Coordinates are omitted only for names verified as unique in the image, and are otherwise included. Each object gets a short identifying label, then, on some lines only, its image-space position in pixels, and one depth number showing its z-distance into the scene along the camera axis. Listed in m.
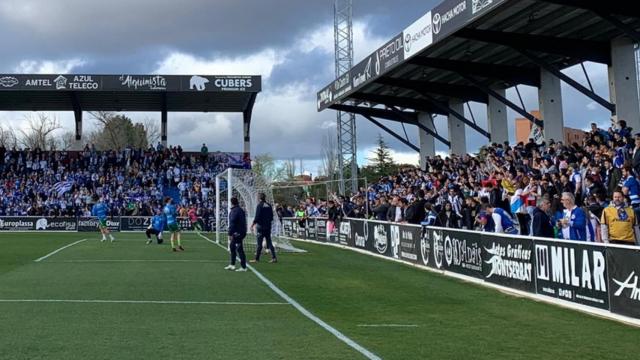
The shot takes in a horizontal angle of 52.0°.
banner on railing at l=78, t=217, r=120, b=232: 41.09
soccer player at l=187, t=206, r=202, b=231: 42.78
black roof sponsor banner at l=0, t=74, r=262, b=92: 45.18
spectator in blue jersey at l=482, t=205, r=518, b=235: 16.02
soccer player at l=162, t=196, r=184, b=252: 23.42
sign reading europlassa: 41.00
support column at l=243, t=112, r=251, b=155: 52.09
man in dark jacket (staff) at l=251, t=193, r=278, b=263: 19.48
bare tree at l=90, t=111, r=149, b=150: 85.92
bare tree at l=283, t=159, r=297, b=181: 102.03
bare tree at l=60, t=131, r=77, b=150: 88.46
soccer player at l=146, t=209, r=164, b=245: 27.68
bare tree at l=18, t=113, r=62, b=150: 80.50
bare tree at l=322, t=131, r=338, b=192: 74.12
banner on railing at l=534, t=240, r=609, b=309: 11.02
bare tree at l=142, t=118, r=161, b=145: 90.19
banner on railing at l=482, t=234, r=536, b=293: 13.33
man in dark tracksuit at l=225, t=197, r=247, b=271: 16.75
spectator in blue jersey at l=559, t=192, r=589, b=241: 12.89
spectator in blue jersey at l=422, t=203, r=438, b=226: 19.80
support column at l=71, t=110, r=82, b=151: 50.03
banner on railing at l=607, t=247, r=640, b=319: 10.14
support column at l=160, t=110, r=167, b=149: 51.35
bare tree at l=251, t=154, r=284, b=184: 100.31
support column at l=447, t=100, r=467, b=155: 34.06
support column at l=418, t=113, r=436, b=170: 36.53
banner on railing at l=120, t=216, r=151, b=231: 42.31
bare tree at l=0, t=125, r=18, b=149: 83.56
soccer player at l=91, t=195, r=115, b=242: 27.44
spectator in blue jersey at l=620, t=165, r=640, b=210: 14.43
